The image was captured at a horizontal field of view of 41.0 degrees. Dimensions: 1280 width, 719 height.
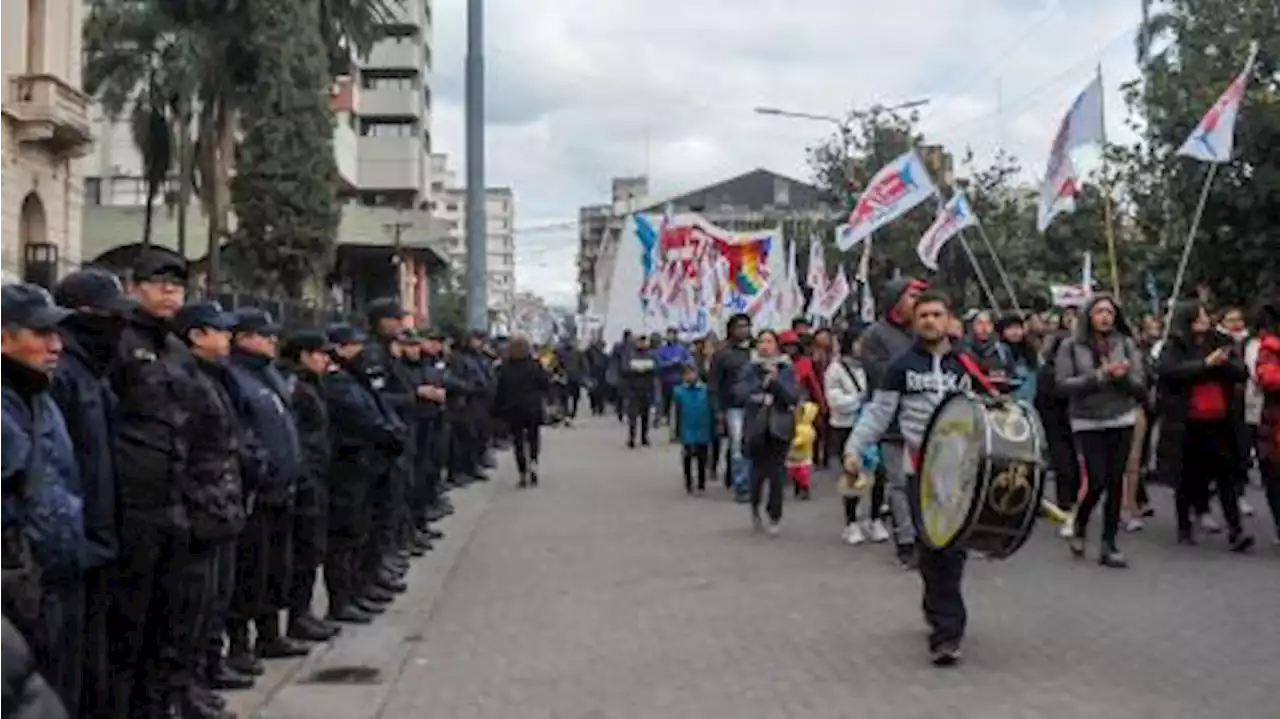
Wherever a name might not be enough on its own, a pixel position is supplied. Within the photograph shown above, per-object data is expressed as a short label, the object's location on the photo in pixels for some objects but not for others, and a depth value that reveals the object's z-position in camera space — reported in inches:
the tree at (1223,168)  756.0
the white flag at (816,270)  1165.7
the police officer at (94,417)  238.7
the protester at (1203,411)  502.3
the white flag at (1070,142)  710.5
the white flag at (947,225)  819.4
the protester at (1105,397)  454.9
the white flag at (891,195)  816.3
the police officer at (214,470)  278.1
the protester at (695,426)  753.6
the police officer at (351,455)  393.1
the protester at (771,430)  568.4
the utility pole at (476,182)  997.2
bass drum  320.2
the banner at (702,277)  1108.5
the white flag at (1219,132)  631.8
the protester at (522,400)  781.9
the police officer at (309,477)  367.2
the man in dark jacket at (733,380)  663.8
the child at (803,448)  653.9
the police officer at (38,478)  208.7
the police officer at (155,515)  258.8
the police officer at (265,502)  330.3
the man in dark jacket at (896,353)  455.5
